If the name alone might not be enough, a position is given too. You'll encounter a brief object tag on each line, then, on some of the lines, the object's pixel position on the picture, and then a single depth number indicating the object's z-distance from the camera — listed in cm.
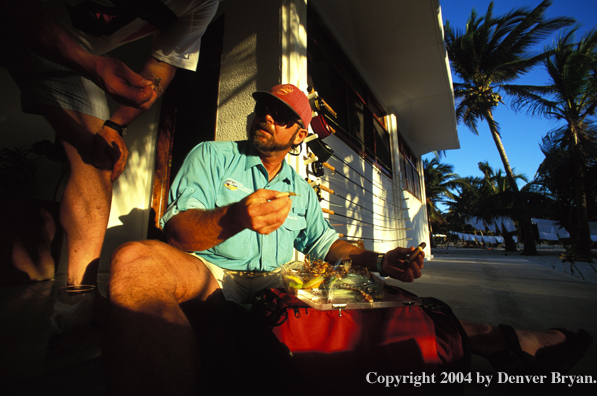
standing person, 106
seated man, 59
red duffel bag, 80
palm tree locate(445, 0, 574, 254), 1010
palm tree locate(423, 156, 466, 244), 2530
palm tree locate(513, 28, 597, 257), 984
